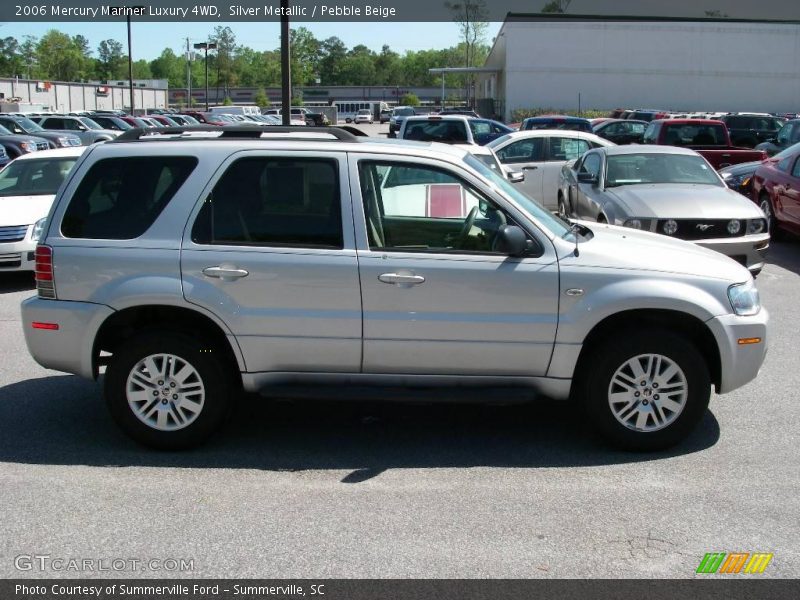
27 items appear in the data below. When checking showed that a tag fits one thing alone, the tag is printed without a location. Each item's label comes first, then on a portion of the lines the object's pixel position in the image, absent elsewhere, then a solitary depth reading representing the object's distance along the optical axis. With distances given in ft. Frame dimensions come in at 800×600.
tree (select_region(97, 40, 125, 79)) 515.50
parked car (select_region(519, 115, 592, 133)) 85.61
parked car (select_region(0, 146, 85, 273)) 36.35
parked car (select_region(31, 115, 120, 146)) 116.67
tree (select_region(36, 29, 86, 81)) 442.50
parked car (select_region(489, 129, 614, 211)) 55.93
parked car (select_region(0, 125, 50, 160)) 73.20
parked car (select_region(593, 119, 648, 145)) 92.32
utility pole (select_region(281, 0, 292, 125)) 47.21
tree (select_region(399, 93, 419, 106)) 349.20
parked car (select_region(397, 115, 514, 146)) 60.95
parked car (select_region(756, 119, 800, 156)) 74.80
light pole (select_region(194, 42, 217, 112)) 197.67
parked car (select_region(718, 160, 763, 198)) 52.49
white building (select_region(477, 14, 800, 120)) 214.48
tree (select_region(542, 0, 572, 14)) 368.17
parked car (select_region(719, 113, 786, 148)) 92.38
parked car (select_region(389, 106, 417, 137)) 218.79
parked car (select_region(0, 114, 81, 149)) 87.88
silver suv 17.63
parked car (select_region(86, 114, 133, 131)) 123.24
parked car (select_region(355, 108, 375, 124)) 292.67
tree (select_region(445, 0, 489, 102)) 311.06
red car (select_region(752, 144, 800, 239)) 43.62
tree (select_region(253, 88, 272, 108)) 360.28
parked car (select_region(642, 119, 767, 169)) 63.57
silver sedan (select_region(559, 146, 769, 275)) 33.81
